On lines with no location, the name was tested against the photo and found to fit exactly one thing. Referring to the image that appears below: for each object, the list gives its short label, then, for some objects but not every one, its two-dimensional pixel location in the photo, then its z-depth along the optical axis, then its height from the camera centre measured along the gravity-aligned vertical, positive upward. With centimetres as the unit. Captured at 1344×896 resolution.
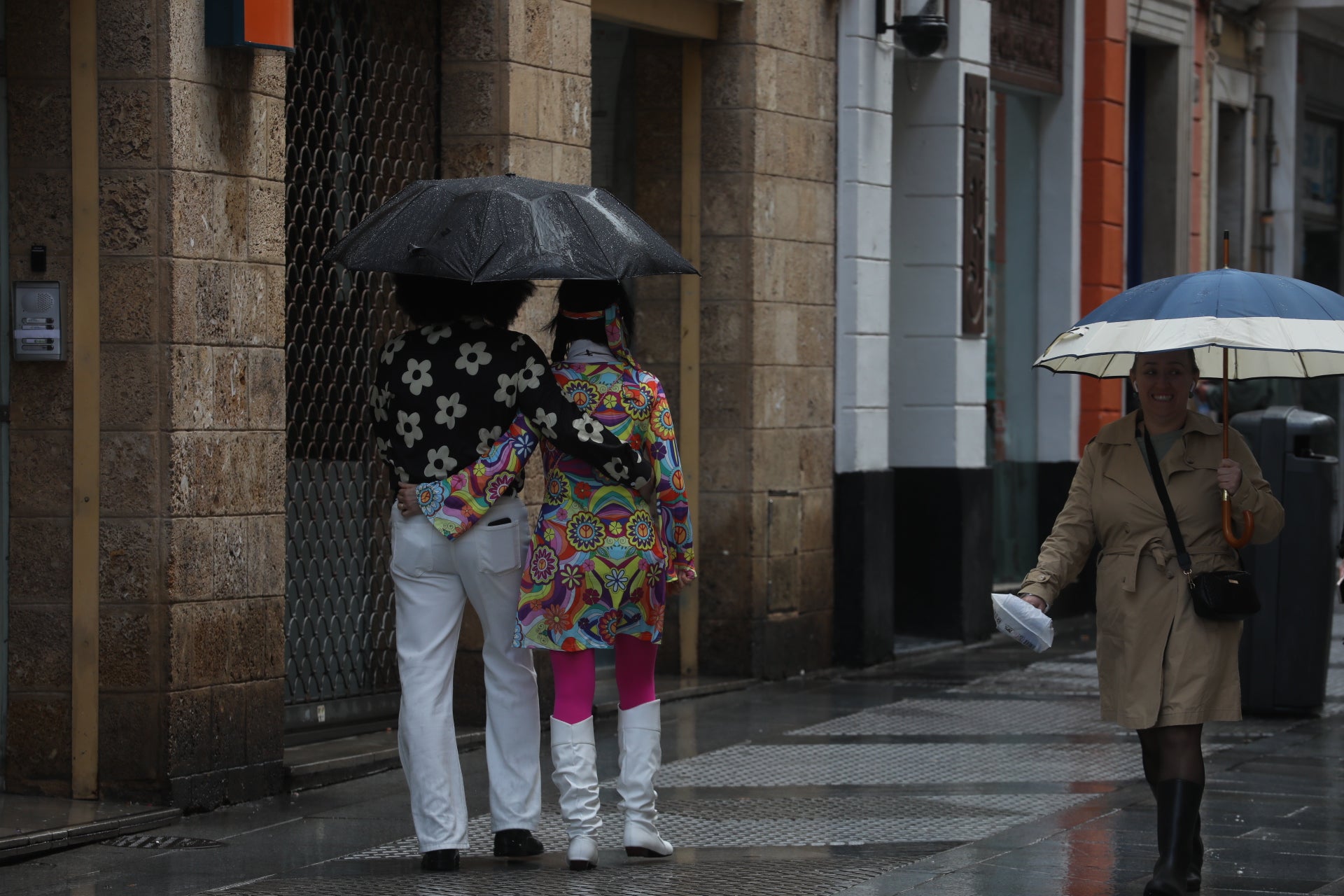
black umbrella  1279 +40
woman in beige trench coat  1277 -58
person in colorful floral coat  1328 -52
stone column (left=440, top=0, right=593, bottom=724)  1905 +114
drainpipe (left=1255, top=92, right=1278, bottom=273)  4050 +153
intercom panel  1527 +16
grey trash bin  2083 -91
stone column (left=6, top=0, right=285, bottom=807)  1528 -17
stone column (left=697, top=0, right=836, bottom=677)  2295 +16
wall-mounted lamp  2512 +196
